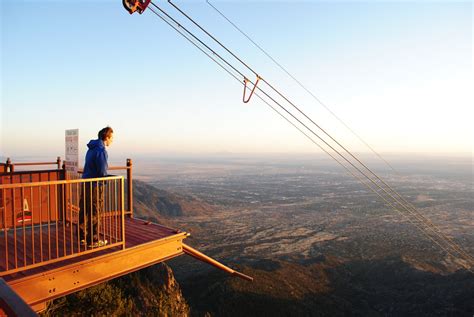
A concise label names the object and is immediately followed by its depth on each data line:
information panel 7.06
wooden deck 4.84
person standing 5.89
